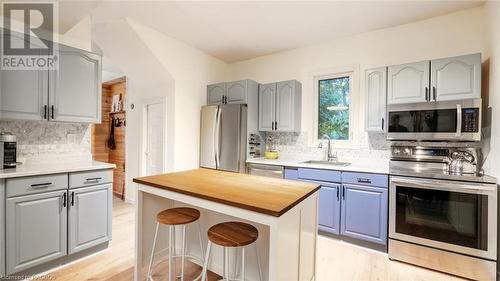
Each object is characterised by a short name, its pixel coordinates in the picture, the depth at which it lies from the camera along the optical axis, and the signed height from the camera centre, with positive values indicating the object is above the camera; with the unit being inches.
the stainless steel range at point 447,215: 78.4 -27.5
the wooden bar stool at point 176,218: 66.7 -23.8
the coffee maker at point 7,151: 82.3 -5.2
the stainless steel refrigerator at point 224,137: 134.5 +1.4
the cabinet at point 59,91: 82.0 +18.4
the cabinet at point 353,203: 98.3 -28.6
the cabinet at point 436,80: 88.5 +25.7
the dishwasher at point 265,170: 125.0 -17.3
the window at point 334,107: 132.6 +20.2
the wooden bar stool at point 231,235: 55.1 -24.4
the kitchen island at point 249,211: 49.7 -18.0
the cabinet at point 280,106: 135.5 +20.7
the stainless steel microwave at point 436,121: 87.4 +8.7
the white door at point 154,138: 146.9 +0.3
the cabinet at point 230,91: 138.6 +30.6
